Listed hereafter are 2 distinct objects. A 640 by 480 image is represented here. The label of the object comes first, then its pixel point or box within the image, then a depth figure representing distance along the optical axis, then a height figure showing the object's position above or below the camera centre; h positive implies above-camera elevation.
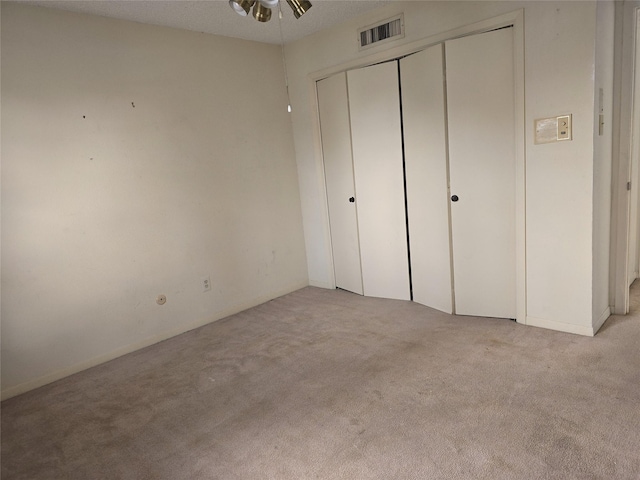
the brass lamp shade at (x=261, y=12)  1.92 +0.75
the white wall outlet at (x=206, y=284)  3.70 -0.84
